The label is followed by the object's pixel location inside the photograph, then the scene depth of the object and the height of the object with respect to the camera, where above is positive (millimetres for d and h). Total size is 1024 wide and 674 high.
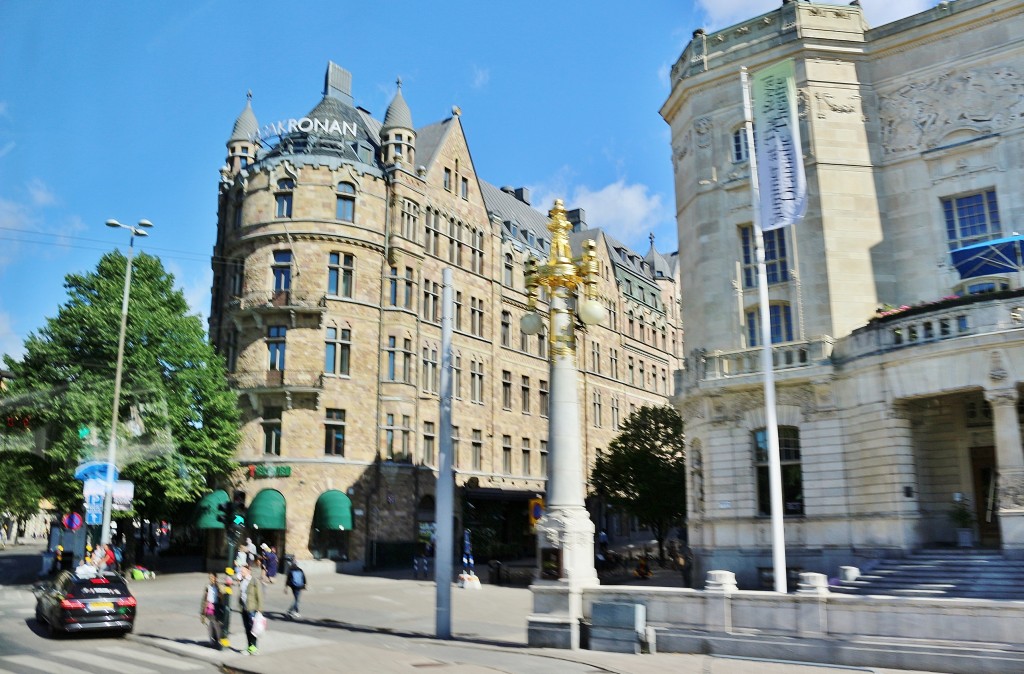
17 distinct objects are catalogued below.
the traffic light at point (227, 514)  22156 +30
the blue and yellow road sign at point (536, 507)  36538 +279
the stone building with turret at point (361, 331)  42344 +9785
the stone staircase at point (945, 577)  20688 -1684
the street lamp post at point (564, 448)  18594 +1495
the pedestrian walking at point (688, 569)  32062 -2151
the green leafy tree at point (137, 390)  35500 +5395
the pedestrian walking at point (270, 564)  34347 -1967
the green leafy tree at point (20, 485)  36531 +1811
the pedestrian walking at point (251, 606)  18094 -1908
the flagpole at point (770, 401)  19969 +2705
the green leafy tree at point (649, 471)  47250 +2376
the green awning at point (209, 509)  40531 +295
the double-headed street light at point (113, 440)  30234 +2697
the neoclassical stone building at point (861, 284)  25625 +7824
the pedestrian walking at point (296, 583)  24594 -1934
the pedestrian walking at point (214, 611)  18719 -2064
